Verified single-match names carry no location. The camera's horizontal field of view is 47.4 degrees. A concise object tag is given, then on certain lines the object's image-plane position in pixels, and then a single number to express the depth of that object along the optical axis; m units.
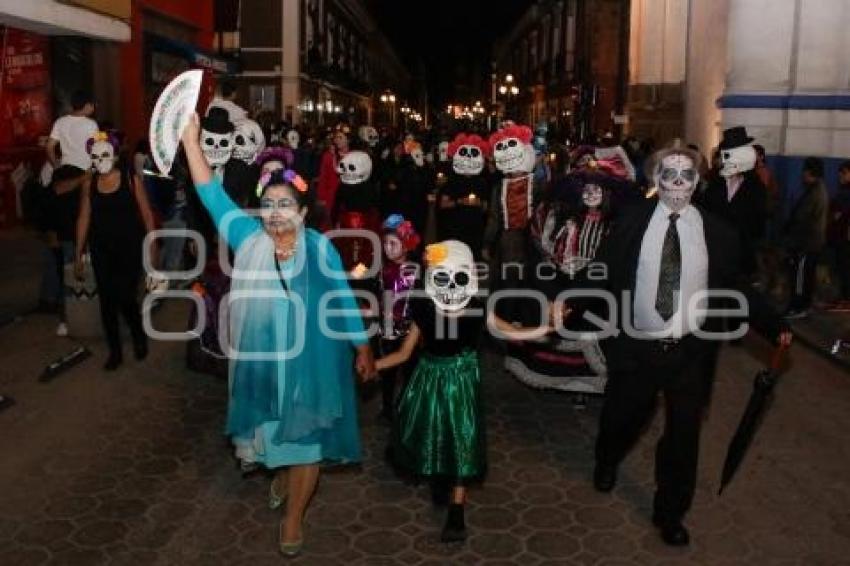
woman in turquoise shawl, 4.68
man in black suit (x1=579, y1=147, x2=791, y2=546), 5.01
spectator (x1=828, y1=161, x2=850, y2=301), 11.15
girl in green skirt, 5.07
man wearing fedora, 9.24
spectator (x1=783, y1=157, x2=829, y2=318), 10.88
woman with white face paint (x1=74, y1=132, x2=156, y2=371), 8.05
